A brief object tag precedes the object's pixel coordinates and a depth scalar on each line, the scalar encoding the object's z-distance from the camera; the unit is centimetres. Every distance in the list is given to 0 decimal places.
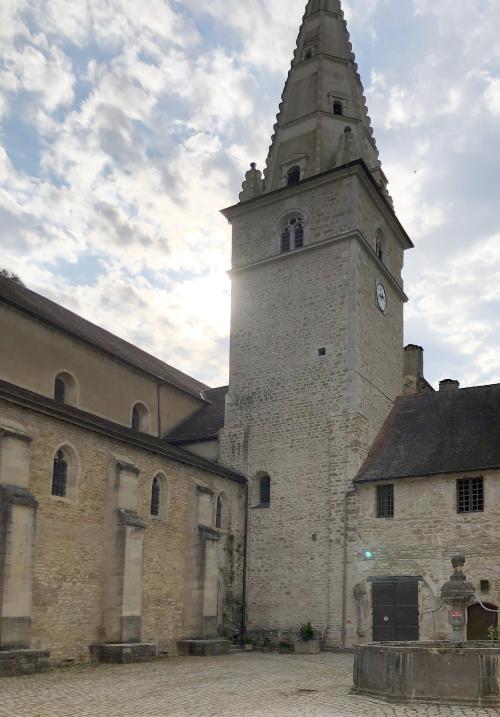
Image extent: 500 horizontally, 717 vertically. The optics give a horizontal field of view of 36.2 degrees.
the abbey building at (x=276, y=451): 2012
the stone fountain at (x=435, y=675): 1283
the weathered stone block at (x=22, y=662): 1623
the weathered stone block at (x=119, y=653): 1964
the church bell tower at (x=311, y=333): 2670
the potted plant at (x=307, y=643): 2461
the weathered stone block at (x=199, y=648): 2306
